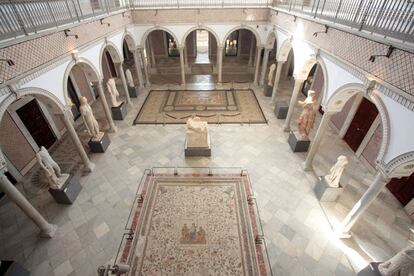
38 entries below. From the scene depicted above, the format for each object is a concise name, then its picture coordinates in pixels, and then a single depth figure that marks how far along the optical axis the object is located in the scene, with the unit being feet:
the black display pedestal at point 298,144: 26.76
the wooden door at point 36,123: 25.26
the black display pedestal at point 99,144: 26.84
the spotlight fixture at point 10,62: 14.14
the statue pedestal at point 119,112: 33.10
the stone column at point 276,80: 34.27
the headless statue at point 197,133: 25.68
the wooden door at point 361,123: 25.54
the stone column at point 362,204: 14.61
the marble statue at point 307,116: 24.49
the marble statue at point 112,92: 31.37
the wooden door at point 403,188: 20.48
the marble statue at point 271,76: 38.21
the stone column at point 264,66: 40.69
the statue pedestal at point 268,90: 39.73
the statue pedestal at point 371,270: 14.77
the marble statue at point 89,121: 24.35
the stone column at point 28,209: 14.90
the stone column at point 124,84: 34.63
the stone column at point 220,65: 41.23
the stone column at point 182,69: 41.24
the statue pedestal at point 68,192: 20.31
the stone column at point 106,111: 27.51
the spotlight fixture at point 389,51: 12.88
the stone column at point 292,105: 27.55
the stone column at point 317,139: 20.98
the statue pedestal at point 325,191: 20.63
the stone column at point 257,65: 41.86
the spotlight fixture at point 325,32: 19.51
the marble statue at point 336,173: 19.19
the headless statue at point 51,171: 18.53
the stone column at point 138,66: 40.77
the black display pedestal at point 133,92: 40.00
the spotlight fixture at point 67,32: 20.21
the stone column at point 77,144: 20.91
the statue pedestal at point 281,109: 33.01
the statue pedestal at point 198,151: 26.40
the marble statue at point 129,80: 38.21
